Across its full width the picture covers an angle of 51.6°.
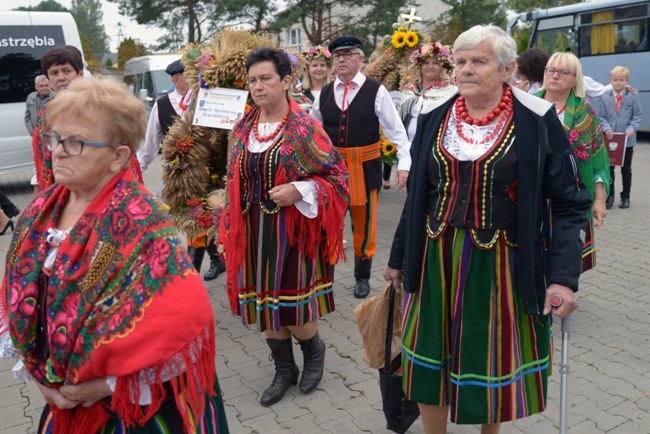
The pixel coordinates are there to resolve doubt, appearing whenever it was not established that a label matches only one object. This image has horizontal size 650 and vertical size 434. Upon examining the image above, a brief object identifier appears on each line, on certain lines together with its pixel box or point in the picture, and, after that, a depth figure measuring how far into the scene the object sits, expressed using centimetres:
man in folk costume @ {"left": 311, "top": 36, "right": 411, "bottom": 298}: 534
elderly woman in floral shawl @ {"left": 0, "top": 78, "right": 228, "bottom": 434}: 181
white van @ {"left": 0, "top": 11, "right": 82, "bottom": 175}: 1100
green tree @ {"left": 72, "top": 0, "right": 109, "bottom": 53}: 9406
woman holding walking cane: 251
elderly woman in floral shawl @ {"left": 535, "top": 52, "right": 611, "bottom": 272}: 438
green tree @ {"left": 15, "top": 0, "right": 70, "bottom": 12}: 7038
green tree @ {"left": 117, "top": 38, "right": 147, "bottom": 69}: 3766
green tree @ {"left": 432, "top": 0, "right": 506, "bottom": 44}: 3033
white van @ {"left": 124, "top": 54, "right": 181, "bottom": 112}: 1788
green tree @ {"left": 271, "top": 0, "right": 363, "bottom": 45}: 2597
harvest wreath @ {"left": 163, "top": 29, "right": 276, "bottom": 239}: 452
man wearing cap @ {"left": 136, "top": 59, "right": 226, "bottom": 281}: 528
